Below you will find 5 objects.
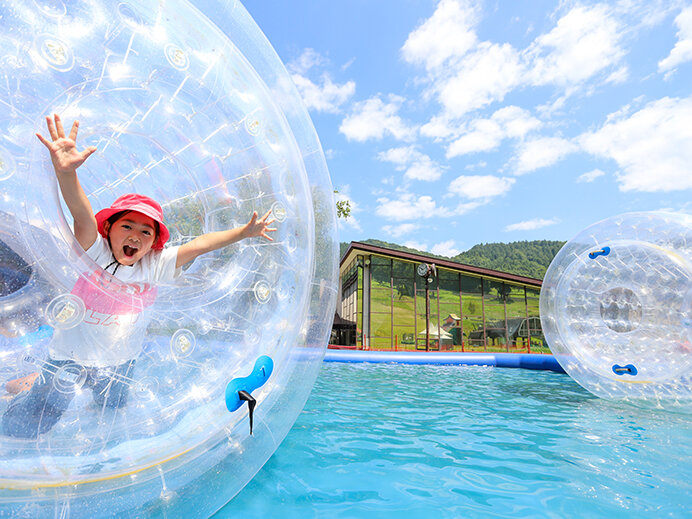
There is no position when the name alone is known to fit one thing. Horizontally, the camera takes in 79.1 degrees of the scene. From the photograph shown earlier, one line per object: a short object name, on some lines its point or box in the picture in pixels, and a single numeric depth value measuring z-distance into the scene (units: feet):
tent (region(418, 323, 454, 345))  50.88
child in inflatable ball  4.33
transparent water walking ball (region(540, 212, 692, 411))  11.94
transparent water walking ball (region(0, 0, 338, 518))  4.30
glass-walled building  50.47
